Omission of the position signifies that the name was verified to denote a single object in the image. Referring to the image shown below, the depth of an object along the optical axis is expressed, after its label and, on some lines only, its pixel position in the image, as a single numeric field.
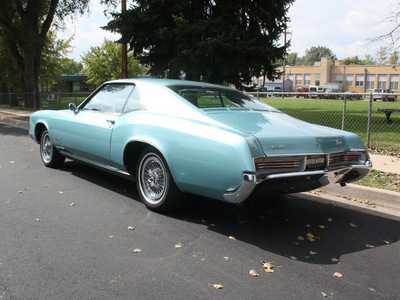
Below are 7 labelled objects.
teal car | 3.97
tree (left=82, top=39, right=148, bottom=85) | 54.03
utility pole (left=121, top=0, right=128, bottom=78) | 17.05
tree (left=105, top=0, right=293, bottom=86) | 15.91
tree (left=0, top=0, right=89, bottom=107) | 22.95
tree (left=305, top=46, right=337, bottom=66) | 186.27
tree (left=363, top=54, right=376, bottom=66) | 115.84
